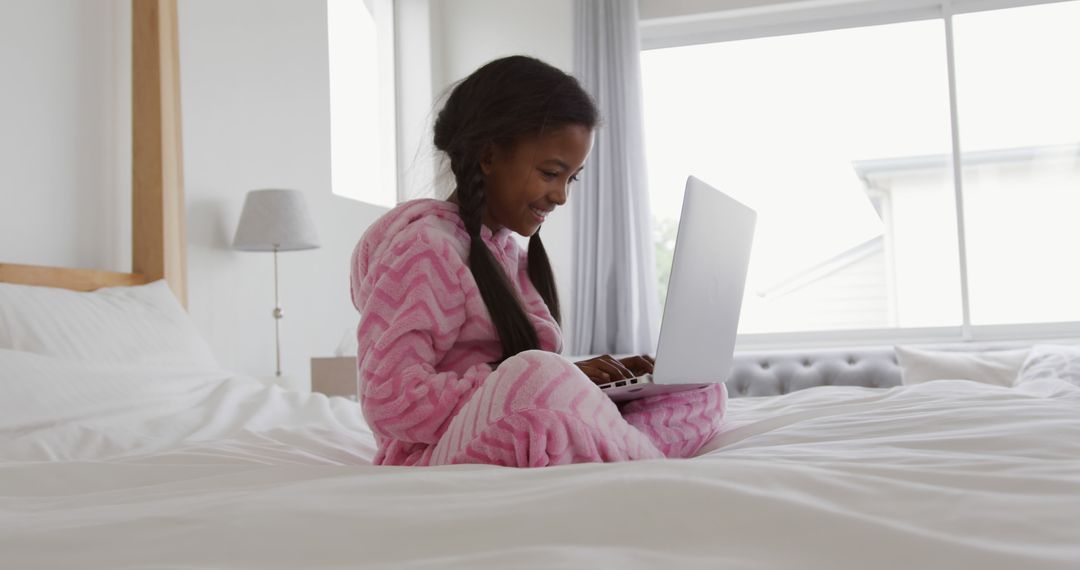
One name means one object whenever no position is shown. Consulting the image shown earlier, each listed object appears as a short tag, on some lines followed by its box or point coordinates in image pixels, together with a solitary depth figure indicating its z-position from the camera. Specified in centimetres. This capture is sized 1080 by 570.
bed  55
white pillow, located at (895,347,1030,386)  329
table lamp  280
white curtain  439
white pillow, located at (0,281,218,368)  171
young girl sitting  98
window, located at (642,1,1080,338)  432
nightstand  301
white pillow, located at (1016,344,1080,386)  276
